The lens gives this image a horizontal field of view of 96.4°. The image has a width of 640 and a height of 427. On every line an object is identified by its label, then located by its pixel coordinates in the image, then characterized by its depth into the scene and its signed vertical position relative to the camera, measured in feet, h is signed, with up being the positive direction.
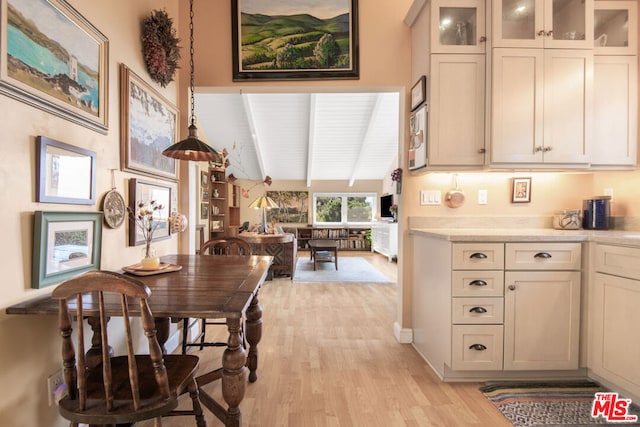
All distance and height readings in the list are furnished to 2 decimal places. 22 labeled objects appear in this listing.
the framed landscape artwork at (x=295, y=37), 8.20 +4.96
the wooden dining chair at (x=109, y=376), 2.97 -1.96
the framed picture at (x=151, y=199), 6.03 +0.18
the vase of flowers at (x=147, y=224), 5.46 -0.36
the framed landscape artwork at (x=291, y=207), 28.81 +0.23
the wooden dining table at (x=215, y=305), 3.53 -1.24
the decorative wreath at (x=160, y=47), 6.54 +3.83
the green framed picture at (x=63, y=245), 3.88 -0.57
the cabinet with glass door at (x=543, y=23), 6.74 +4.50
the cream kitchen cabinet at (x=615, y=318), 5.41 -2.13
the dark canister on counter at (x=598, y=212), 7.45 +0.00
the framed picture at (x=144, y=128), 5.79 +1.85
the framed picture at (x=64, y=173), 3.93 +0.52
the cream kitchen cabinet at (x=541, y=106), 6.78 +2.52
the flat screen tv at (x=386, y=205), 24.25 +0.45
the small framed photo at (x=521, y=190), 8.12 +0.60
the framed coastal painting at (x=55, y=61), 3.55 +2.14
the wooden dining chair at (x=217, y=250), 6.66 -1.26
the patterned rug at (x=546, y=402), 5.29 -3.84
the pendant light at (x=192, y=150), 5.46 +1.13
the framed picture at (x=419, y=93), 7.24 +3.11
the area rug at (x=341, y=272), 16.14 -3.92
